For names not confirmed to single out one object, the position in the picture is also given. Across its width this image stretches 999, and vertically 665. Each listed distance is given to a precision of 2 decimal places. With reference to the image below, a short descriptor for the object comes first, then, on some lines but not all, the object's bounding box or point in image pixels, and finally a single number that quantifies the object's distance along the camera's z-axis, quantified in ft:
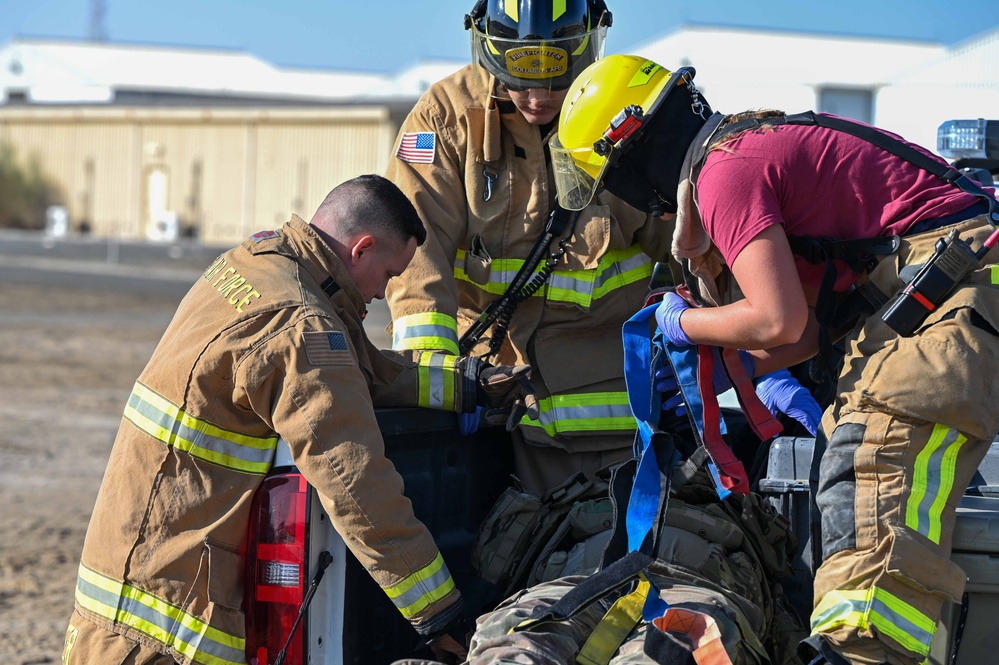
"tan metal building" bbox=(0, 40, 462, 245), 255.50
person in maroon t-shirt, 15.49
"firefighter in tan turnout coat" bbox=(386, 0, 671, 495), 24.22
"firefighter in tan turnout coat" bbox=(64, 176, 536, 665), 17.48
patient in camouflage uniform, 15.67
